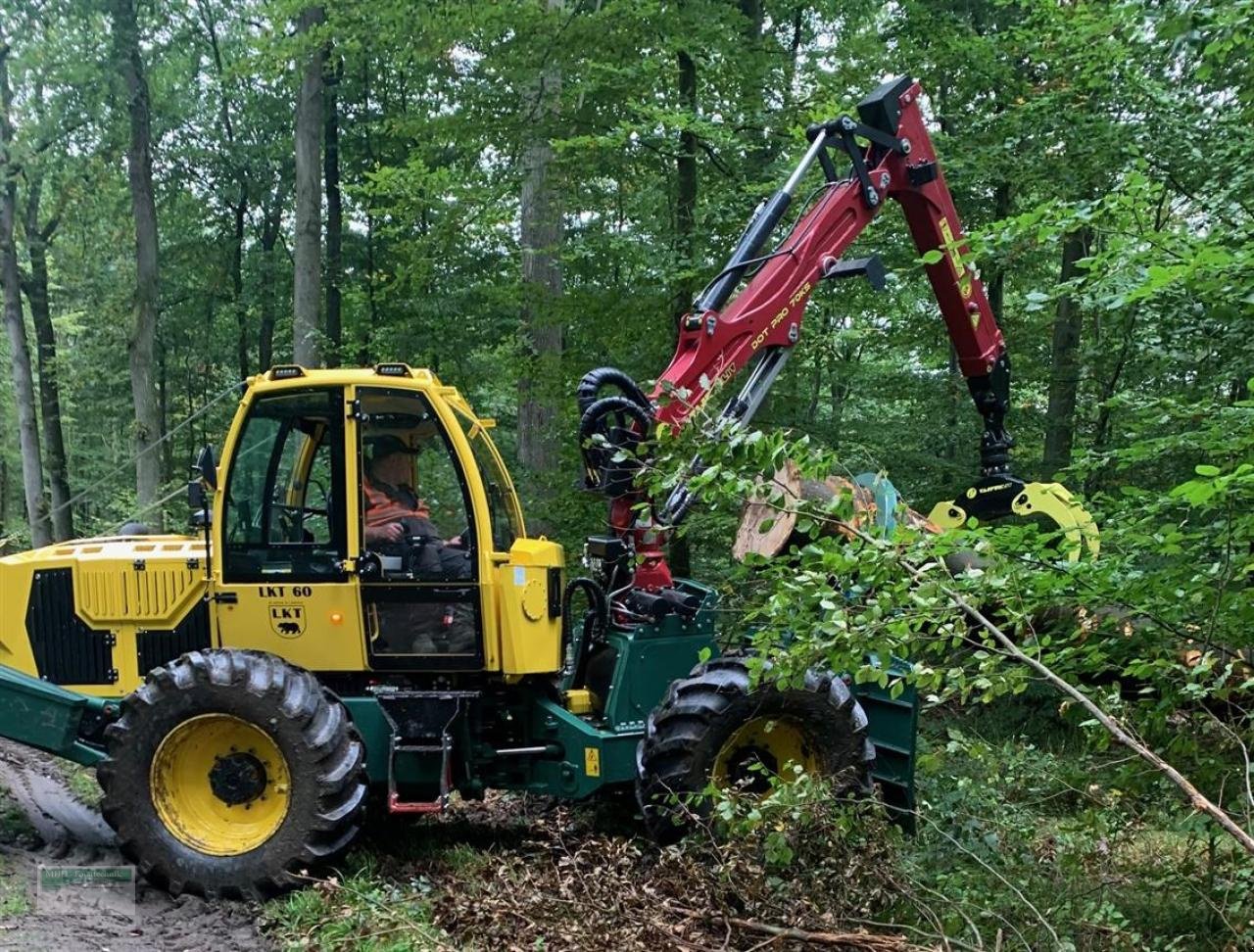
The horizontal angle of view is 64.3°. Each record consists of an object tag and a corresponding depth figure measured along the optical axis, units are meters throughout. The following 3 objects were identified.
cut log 3.29
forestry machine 4.74
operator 5.12
